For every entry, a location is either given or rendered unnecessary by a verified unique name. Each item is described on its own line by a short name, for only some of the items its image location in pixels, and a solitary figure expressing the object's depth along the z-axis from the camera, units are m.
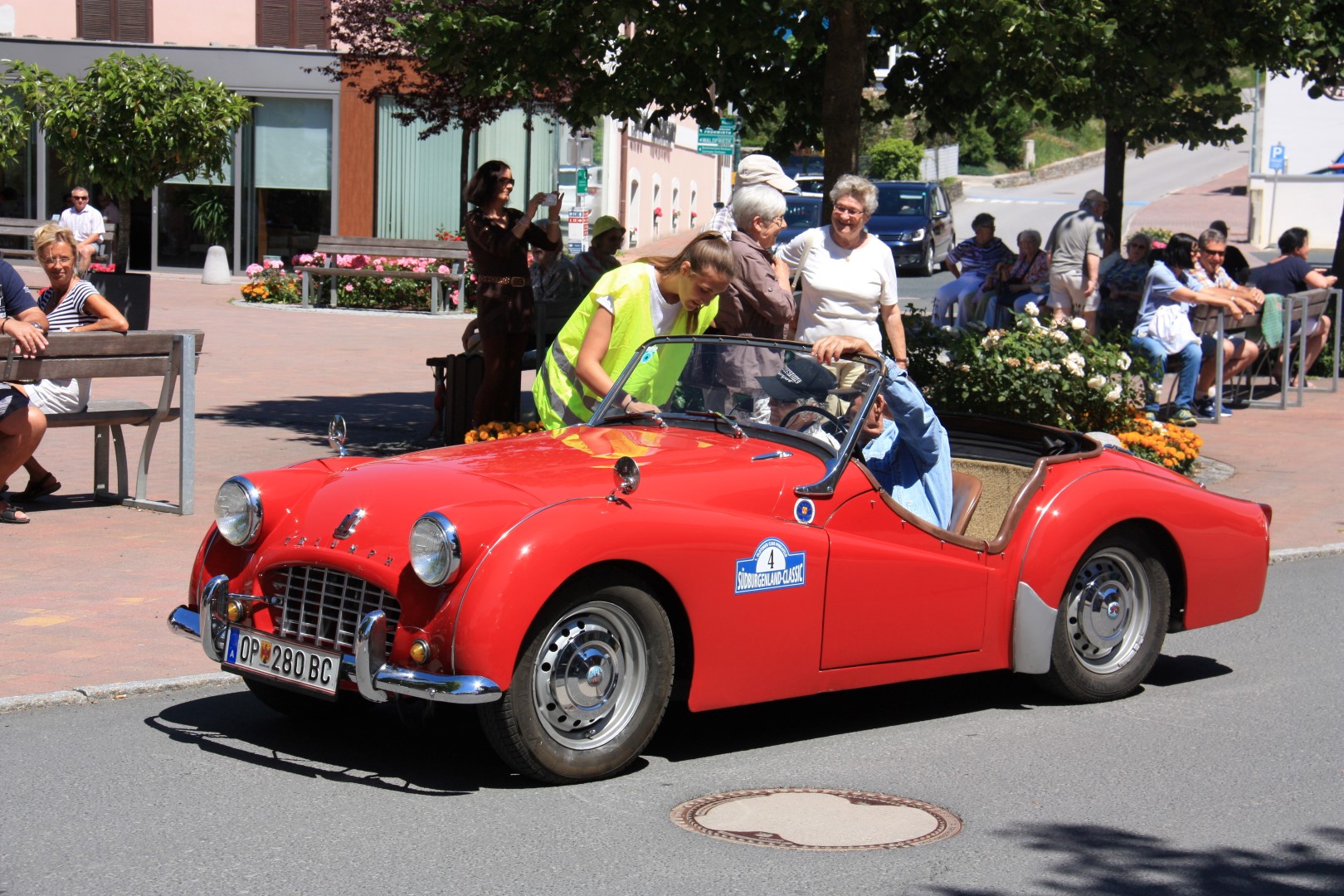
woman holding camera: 10.68
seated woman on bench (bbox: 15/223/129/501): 9.51
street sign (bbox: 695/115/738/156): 25.79
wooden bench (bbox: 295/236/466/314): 25.45
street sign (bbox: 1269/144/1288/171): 56.81
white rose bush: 11.27
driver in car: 6.16
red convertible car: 4.96
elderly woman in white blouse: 8.47
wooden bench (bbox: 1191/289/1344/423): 15.07
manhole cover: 4.79
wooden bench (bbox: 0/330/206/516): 9.08
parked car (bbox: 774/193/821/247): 33.12
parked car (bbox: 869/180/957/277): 34.16
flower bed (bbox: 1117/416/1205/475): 11.32
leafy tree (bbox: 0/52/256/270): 19.12
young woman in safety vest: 6.92
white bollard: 30.89
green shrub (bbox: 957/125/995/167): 75.94
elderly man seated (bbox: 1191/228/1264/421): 15.53
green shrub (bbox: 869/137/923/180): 64.12
